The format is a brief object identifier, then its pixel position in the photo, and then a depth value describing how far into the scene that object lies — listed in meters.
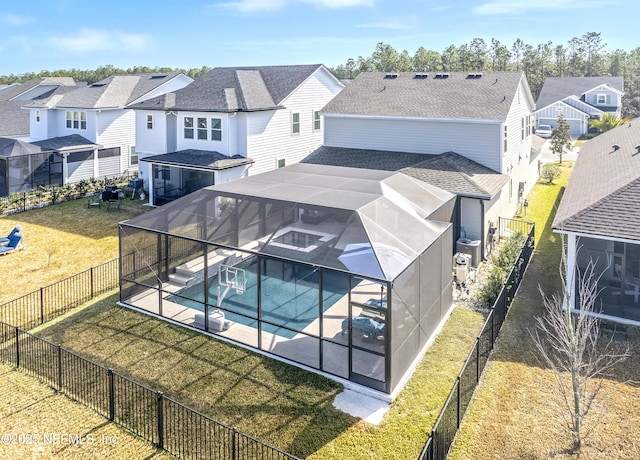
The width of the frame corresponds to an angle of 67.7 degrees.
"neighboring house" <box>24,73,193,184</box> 31.19
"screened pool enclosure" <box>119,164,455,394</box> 10.64
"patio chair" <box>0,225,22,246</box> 19.96
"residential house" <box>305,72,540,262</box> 19.20
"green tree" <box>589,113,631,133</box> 45.97
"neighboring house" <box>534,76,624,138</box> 54.44
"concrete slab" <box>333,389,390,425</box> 9.60
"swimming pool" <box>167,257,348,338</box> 11.58
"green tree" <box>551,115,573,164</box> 35.69
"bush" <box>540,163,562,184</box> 31.45
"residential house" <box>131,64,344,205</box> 25.22
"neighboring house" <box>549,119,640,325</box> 12.87
